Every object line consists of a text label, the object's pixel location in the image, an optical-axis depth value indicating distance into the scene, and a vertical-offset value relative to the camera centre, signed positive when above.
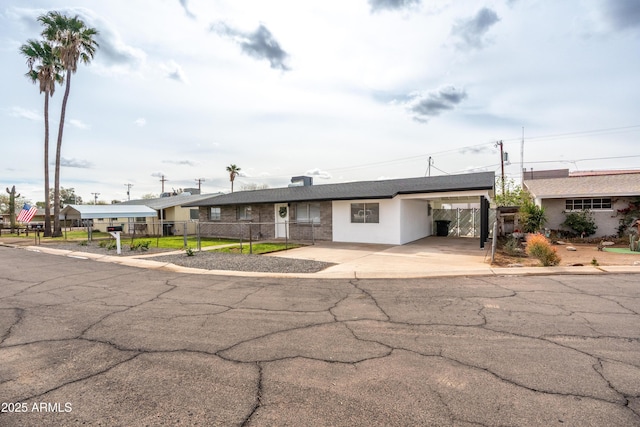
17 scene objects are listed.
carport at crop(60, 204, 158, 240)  28.61 +0.78
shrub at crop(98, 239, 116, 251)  17.16 -1.39
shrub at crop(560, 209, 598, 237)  17.92 -0.53
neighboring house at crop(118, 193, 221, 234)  30.31 +0.44
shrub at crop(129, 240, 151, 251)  16.67 -1.40
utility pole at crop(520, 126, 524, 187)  33.08 +4.64
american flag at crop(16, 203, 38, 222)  23.70 +0.49
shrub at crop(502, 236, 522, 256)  13.13 -1.42
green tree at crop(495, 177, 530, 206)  20.53 +1.11
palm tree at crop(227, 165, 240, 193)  59.15 +8.28
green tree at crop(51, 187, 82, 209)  87.68 +6.37
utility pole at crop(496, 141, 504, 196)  33.35 +5.87
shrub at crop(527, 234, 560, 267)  9.96 -1.17
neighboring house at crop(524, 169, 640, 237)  17.61 +0.86
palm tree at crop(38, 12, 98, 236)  27.05 +14.51
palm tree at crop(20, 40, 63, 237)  27.78 +12.41
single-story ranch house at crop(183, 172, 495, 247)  16.83 +0.58
